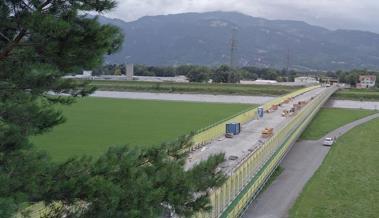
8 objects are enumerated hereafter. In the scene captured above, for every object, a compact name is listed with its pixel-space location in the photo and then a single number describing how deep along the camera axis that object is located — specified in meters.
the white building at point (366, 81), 135.51
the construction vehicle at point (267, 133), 32.47
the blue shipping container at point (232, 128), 33.96
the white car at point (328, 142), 39.39
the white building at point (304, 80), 154.62
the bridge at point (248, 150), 16.98
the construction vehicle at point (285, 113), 48.94
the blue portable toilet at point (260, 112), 47.69
